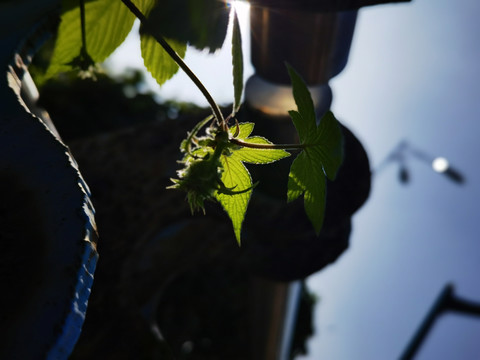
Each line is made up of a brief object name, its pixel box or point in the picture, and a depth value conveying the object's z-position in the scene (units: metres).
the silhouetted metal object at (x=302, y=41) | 0.34
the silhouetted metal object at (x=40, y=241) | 0.16
